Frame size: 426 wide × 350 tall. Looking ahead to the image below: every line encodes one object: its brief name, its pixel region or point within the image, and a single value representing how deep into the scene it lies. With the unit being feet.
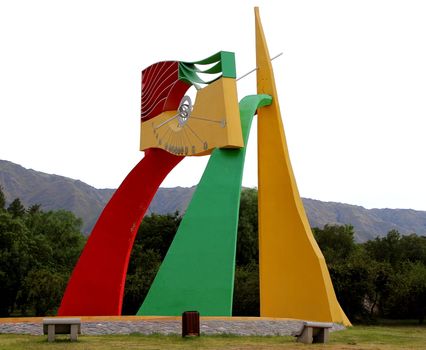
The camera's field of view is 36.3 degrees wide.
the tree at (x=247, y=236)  116.37
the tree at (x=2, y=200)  155.02
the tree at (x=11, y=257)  94.58
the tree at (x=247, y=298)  74.74
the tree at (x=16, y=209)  135.47
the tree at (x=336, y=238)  131.95
